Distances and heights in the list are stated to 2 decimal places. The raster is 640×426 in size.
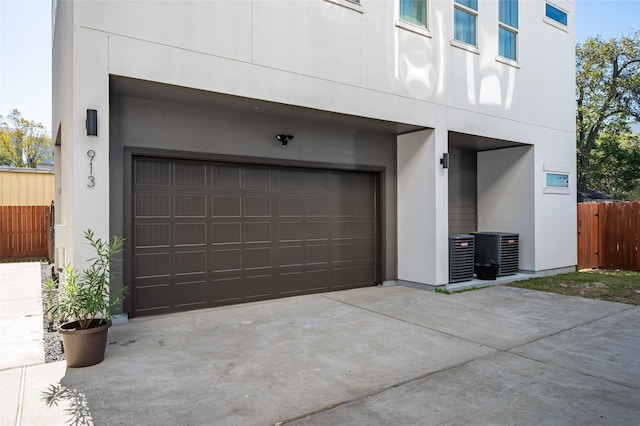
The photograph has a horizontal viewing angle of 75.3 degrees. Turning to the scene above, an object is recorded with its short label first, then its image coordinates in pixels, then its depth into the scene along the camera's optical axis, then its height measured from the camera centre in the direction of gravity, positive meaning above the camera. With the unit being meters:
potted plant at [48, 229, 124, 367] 3.80 -0.95
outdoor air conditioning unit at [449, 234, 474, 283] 7.87 -0.85
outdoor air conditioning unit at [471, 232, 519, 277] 8.63 -0.75
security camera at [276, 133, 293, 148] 6.60 +1.22
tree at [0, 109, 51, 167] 24.22 +4.39
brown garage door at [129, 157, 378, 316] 5.71 -0.29
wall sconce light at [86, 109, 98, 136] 4.48 +1.00
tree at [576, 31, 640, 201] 17.97 +4.62
